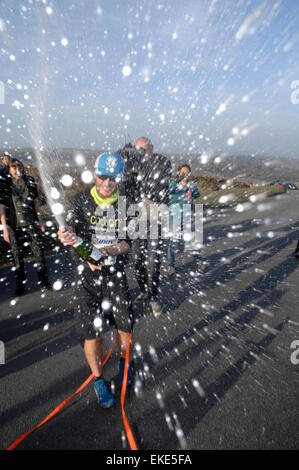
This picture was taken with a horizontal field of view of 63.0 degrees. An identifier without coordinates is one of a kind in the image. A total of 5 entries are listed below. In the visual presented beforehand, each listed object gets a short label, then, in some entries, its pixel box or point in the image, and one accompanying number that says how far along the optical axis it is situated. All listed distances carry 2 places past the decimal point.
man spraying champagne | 2.20
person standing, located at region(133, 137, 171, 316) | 3.46
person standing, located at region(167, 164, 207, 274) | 4.80
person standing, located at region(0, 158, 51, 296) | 3.97
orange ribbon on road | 1.89
